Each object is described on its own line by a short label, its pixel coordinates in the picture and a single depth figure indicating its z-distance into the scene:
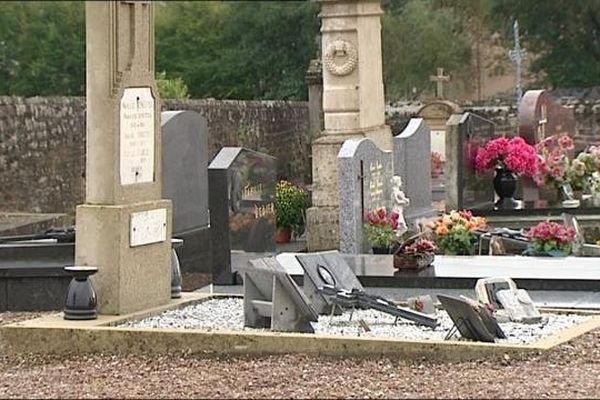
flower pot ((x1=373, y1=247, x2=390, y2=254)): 14.38
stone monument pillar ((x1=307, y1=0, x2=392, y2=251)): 16.94
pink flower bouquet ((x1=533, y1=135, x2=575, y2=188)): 18.88
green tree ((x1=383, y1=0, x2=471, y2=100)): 37.16
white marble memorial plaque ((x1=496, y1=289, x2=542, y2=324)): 10.27
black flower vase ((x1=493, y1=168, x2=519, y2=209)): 18.95
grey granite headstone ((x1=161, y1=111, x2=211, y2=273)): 16.17
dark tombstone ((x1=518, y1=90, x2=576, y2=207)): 19.22
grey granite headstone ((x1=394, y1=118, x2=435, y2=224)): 17.80
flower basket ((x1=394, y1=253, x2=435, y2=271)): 13.20
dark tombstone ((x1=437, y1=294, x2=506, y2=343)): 9.33
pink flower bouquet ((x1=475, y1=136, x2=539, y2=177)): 18.83
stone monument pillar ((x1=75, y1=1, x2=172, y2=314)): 10.30
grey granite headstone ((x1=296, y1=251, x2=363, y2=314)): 10.77
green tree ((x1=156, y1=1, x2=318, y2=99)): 39.97
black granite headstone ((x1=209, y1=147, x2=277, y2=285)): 13.90
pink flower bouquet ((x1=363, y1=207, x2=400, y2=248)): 14.47
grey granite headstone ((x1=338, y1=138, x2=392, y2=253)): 14.70
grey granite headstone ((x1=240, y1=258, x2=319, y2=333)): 9.76
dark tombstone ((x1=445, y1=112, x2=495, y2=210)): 18.55
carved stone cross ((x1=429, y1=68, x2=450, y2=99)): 26.48
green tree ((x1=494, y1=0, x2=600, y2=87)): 34.41
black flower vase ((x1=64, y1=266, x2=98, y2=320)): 10.12
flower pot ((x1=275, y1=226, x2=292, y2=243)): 17.16
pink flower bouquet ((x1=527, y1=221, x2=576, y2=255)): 13.88
